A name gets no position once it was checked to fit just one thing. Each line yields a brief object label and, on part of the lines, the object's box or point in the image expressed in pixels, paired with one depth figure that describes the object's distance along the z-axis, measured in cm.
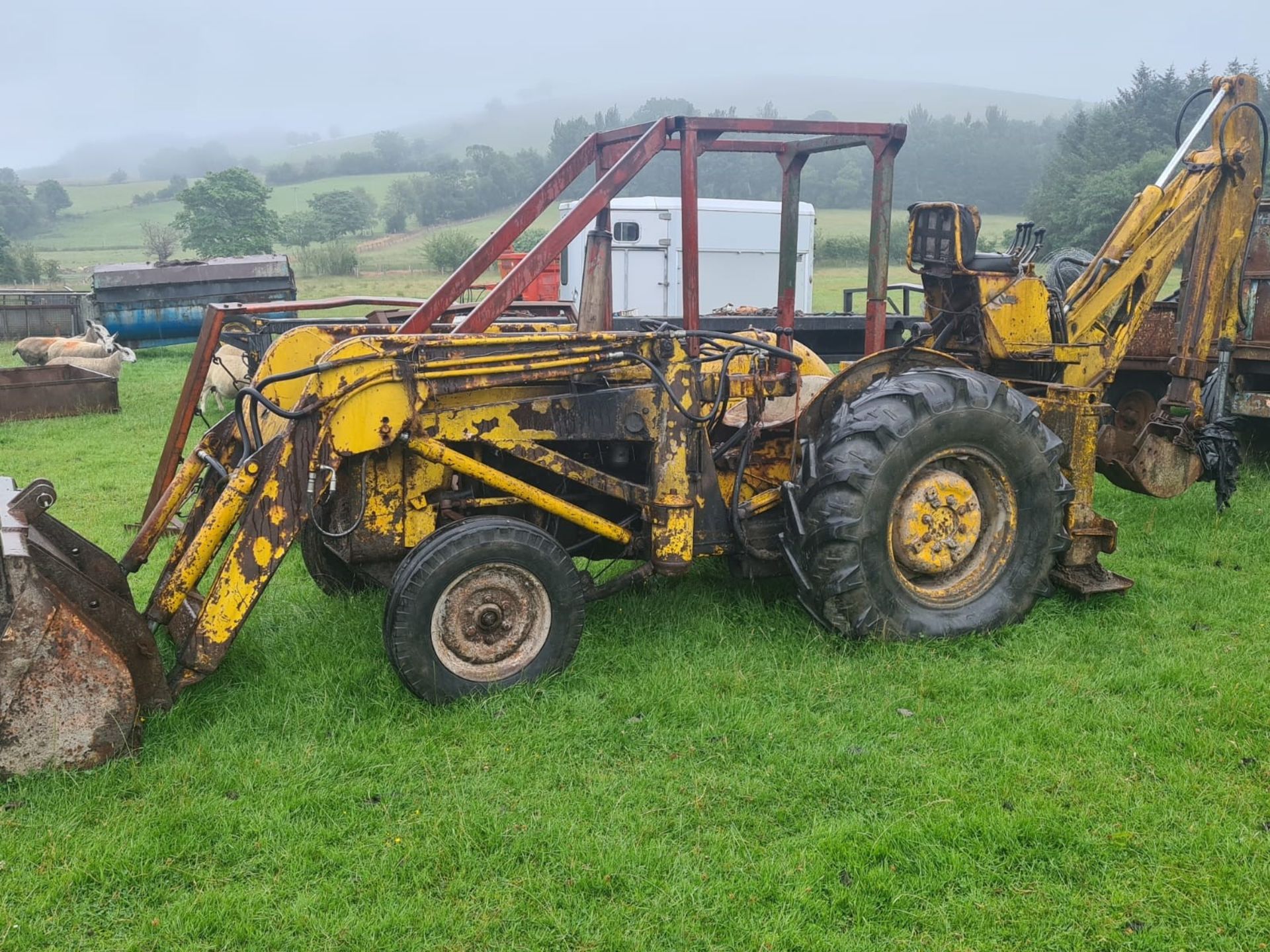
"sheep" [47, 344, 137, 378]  1473
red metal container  1848
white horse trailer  1595
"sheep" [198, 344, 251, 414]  1264
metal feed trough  1193
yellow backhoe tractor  385
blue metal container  2097
